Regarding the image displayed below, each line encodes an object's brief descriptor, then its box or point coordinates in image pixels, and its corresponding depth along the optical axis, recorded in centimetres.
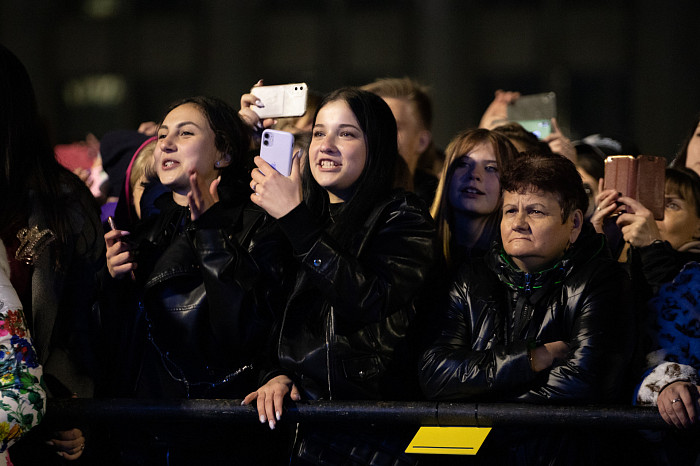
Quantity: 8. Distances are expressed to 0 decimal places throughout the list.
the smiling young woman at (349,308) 582
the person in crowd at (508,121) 937
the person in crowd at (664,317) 562
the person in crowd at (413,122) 980
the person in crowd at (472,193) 770
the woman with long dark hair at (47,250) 595
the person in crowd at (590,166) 937
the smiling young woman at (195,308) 619
